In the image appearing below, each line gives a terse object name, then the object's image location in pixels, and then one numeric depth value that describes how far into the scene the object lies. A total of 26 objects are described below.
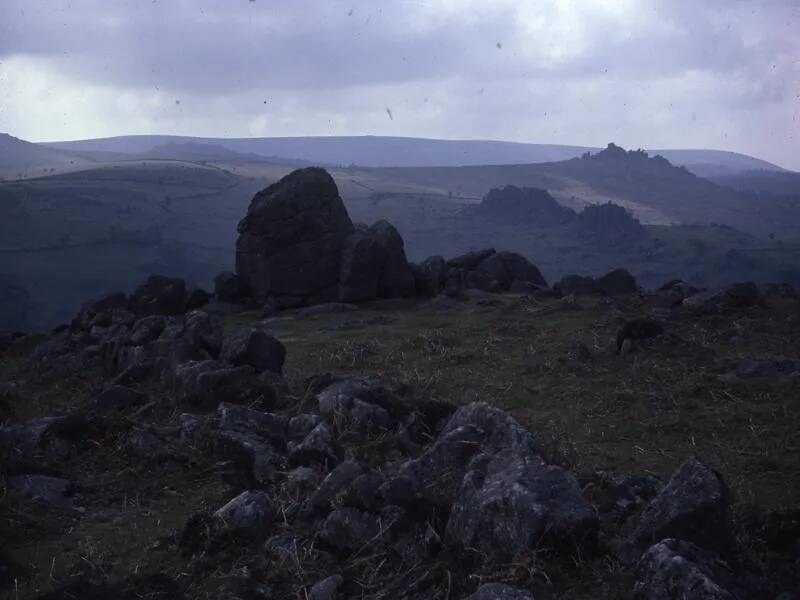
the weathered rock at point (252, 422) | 9.04
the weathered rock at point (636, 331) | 15.91
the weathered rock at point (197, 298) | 28.02
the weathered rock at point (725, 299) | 20.17
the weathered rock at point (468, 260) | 31.47
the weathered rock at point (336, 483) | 6.60
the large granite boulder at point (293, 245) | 27.28
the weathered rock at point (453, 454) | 6.21
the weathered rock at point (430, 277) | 28.23
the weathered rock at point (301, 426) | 8.93
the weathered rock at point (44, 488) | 8.22
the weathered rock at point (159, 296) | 25.89
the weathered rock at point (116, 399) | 11.60
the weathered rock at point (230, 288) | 27.84
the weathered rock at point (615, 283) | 27.42
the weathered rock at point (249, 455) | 7.95
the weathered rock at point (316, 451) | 7.88
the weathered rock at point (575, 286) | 26.91
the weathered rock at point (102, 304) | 25.23
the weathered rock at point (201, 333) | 14.87
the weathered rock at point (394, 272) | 27.53
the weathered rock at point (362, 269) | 26.77
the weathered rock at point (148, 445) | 9.22
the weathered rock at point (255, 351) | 13.78
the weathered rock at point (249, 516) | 6.50
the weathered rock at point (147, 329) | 16.84
